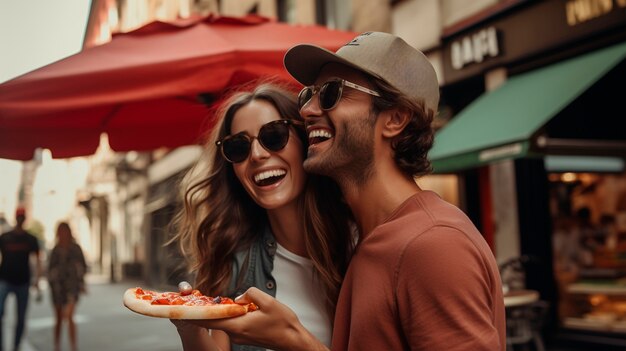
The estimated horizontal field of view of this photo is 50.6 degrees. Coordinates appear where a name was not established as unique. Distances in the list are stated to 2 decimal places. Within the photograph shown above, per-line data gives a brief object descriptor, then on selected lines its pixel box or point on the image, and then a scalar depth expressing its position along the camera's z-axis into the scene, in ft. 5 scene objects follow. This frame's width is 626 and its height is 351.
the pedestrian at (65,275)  34.78
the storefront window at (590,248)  26.58
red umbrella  12.30
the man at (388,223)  5.06
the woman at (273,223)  8.00
